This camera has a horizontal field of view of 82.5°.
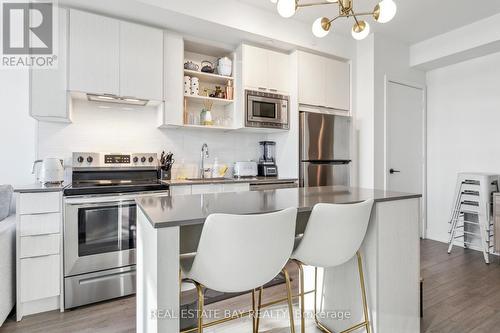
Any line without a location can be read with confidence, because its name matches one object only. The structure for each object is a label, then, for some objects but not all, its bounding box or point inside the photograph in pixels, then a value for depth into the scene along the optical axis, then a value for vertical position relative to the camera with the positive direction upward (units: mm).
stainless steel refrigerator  3322 +213
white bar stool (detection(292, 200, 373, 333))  1391 -342
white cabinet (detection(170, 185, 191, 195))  2654 -217
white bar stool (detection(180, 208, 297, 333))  1122 -349
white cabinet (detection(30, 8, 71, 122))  2406 +684
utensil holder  3034 -78
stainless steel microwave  3213 +663
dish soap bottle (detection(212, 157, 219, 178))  3447 -33
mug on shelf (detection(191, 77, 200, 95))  3199 +915
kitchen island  1109 -436
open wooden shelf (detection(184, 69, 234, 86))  3183 +1058
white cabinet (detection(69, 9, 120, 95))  2494 +1019
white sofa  1938 -716
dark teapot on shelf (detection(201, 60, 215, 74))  3295 +1170
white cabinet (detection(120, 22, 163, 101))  2688 +1020
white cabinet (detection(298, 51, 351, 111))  3479 +1086
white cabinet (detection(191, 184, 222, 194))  2781 -215
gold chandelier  1712 +975
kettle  2330 -45
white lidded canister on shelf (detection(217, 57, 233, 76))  3354 +1188
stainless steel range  2209 -585
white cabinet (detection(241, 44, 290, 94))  3205 +1138
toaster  3490 -27
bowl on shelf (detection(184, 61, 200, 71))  3191 +1140
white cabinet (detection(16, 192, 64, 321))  2061 -633
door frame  4172 +157
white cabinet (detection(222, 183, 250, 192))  2924 -210
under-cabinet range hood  2689 +672
